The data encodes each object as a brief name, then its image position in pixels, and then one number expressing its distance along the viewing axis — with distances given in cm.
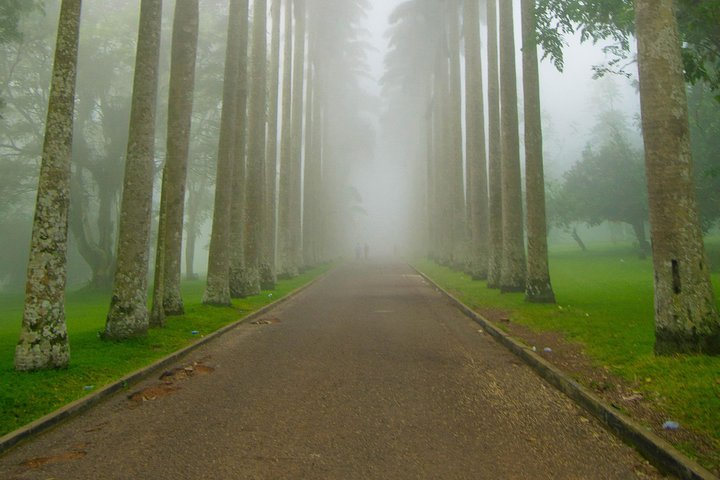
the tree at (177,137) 1191
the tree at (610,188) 3631
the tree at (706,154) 2387
